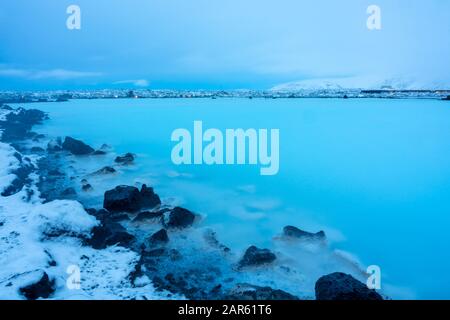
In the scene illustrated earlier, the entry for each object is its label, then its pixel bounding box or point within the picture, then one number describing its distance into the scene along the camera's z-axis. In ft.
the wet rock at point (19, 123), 65.58
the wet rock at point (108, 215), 25.57
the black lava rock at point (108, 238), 20.92
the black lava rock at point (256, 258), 20.17
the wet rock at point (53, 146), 53.06
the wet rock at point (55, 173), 38.56
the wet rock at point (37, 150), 52.42
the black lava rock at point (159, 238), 22.22
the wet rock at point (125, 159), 46.28
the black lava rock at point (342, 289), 14.83
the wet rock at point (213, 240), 22.40
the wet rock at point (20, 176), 29.78
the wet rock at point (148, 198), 28.52
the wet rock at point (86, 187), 33.21
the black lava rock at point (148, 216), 25.57
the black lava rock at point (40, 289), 14.73
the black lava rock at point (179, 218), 24.77
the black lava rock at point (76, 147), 50.62
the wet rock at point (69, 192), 31.34
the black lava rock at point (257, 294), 16.67
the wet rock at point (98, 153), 51.80
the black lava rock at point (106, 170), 39.78
